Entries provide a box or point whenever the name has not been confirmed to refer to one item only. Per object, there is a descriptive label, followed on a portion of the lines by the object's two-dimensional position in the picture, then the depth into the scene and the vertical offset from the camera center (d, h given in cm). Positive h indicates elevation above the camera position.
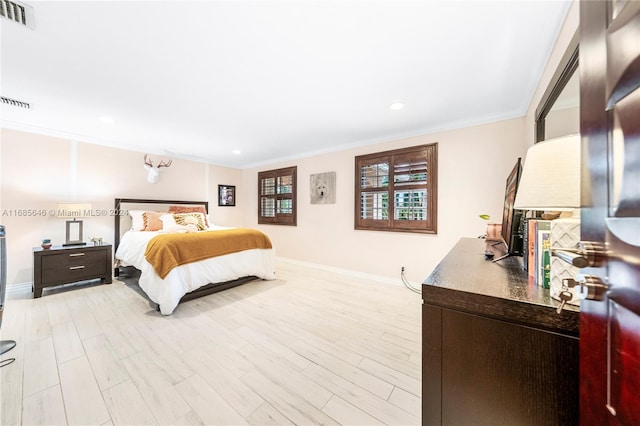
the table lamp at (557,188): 70 +8
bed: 255 -52
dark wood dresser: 60 -41
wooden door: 36 +1
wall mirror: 133 +79
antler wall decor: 421 +77
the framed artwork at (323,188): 423 +45
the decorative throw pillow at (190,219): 397 -13
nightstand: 289 -71
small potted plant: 202 -16
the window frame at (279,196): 482 +35
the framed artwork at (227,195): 553 +41
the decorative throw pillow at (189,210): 443 +4
